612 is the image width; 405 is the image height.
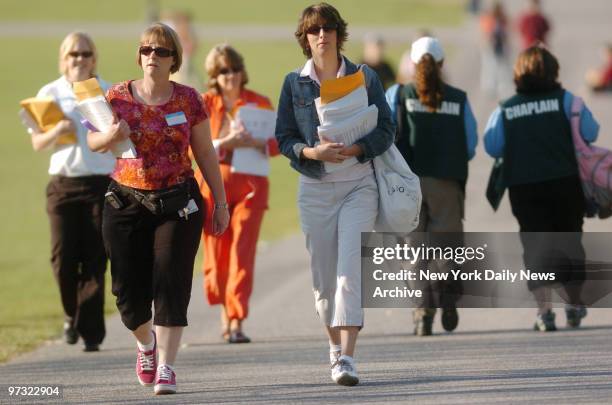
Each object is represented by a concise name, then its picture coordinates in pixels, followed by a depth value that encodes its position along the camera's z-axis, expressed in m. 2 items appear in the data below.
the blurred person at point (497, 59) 61.78
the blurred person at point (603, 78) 59.03
